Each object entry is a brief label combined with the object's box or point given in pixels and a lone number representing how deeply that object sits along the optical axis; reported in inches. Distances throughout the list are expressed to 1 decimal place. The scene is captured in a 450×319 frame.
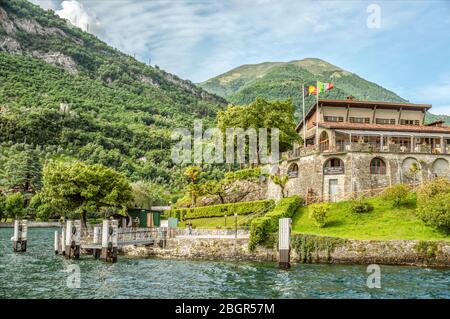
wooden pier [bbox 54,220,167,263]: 1656.0
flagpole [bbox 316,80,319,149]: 2434.3
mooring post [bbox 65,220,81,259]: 1754.4
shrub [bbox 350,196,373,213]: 1925.4
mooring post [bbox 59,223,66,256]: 1871.7
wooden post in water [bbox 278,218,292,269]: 1485.0
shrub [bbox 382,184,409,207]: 1909.1
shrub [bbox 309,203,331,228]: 1860.2
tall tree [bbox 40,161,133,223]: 2228.1
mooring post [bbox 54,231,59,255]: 1947.8
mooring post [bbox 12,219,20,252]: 2042.3
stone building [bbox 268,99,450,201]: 2192.4
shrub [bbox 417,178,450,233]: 1604.3
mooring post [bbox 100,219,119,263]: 1647.4
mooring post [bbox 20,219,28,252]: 2038.6
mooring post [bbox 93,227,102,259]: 1802.4
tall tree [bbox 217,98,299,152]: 2859.3
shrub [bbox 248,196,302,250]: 1732.3
